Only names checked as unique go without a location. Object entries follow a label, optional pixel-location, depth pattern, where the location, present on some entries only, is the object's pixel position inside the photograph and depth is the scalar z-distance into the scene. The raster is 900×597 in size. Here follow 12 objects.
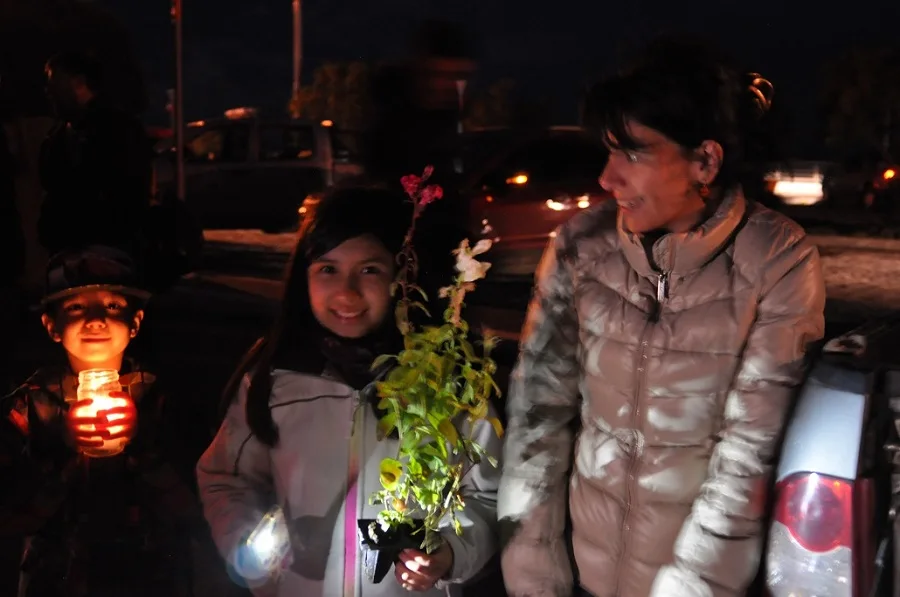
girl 2.53
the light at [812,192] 27.07
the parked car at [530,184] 10.65
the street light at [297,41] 30.50
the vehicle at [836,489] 2.24
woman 2.21
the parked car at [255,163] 16.69
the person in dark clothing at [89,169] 4.72
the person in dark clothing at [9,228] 6.17
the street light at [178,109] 13.53
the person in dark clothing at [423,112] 4.47
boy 3.12
